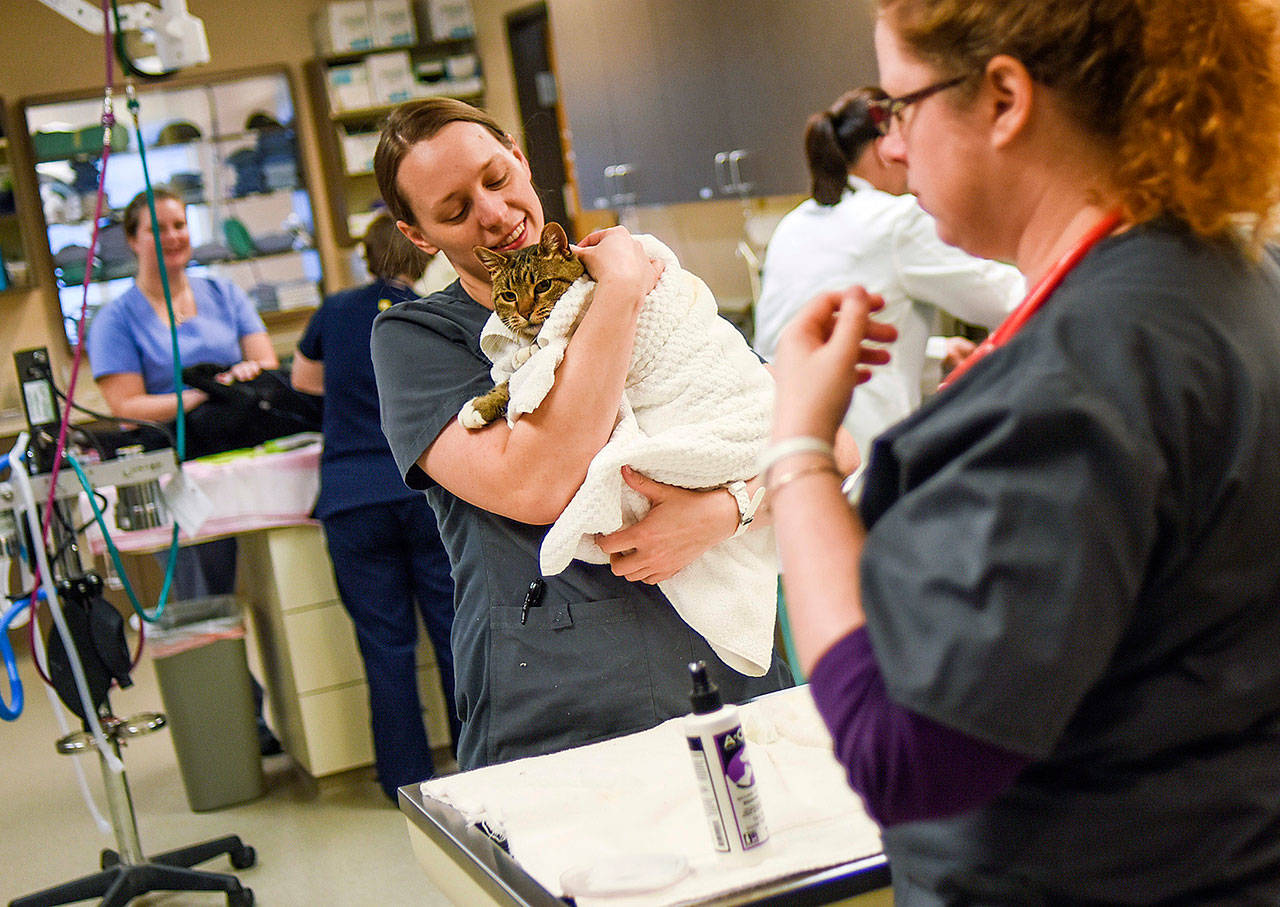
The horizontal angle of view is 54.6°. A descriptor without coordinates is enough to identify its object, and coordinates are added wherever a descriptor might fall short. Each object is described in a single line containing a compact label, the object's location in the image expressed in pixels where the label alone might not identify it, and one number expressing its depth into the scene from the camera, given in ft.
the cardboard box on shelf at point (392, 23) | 21.63
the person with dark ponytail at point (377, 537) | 11.40
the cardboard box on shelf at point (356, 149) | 21.95
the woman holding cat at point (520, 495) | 4.56
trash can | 12.16
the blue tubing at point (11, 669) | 8.20
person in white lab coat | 9.93
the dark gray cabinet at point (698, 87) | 12.49
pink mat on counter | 11.94
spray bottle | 3.60
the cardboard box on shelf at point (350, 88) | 21.67
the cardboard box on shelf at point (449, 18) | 21.70
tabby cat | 4.66
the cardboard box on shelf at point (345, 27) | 21.40
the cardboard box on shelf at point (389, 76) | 21.61
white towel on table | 3.68
